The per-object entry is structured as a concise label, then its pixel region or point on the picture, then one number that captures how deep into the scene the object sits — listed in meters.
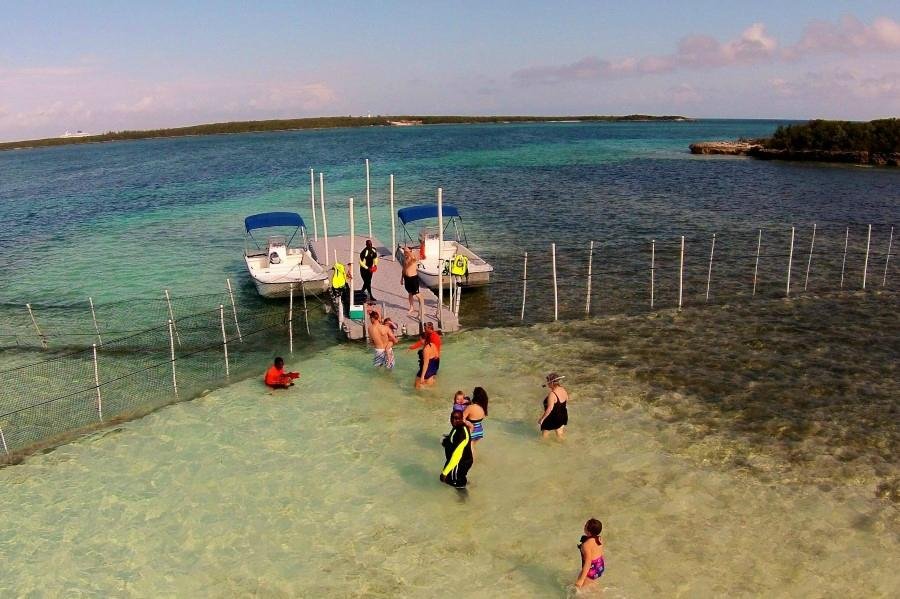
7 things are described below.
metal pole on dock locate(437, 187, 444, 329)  17.20
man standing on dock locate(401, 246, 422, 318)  18.51
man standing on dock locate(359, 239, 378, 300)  19.94
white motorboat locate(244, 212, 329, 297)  23.08
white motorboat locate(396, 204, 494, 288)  21.10
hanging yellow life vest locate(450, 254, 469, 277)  19.69
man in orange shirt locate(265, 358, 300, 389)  14.95
